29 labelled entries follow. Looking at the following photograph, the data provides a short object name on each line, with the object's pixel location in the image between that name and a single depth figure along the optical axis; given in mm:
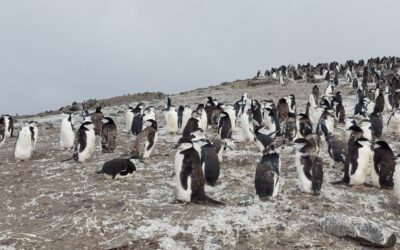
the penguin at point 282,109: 20817
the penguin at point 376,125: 17108
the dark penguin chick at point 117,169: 11953
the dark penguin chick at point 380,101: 23891
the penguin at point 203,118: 19281
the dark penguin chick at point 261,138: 14562
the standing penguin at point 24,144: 14945
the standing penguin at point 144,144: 14328
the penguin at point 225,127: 17344
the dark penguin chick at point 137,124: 19359
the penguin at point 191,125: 16156
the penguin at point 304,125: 16000
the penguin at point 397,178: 10352
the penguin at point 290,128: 16250
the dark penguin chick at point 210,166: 11523
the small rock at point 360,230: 8688
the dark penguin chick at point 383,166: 11500
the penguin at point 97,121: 18656
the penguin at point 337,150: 13391
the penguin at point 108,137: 15537
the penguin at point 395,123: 18055
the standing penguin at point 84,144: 14109
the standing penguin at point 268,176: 10406
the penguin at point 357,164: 11511
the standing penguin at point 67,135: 16406
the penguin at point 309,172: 10844
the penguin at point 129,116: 21219
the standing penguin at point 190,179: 10039
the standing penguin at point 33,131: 15266
